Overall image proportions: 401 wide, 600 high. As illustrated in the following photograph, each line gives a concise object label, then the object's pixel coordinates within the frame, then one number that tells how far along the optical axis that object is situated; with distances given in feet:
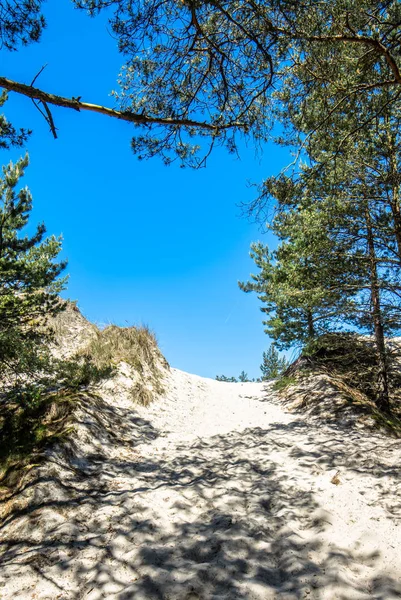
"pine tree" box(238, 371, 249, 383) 72.16
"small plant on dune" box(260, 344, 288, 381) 68.03
